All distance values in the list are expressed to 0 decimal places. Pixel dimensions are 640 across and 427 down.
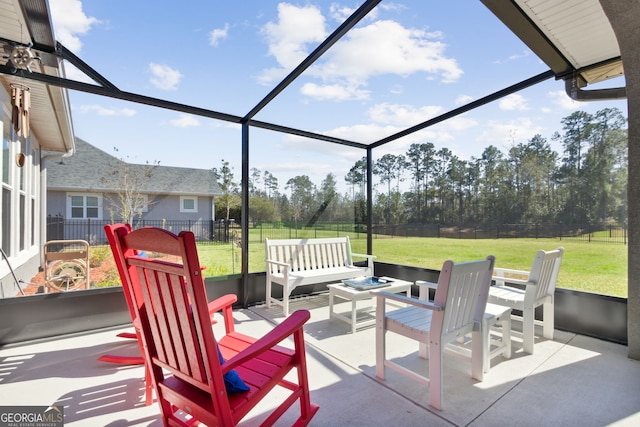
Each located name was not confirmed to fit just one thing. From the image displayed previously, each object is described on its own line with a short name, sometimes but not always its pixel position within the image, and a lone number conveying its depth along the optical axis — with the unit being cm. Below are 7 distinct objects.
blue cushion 136
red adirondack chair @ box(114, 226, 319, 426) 119
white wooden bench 400
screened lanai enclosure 252
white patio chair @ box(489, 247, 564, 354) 278
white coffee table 336
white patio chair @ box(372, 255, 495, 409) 196
